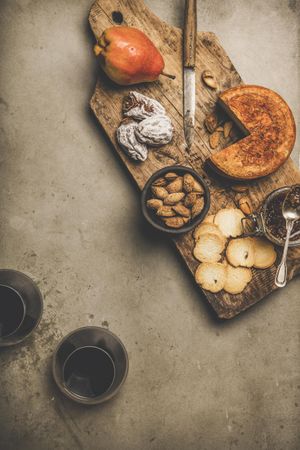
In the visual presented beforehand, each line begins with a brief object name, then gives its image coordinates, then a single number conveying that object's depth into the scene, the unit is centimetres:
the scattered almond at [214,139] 133
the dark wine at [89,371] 117
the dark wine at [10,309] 117
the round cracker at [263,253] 131
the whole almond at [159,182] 124
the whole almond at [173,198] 123
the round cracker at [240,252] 130
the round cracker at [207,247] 130
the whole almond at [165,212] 123
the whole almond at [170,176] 124
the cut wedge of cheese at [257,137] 126
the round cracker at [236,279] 130
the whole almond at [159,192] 123
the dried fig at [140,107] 129
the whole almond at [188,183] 123
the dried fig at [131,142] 128
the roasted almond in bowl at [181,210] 123
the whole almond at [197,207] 124
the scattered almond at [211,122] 133
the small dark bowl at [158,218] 122
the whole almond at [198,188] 124
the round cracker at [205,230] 130
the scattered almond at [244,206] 132
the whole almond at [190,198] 123
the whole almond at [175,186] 124
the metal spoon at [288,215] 120
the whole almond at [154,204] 123
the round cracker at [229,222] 131
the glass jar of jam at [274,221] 125
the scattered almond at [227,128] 134
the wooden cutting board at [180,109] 131
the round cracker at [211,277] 129
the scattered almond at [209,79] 134
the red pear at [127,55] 124
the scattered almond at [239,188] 132
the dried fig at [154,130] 127
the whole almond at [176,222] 123
